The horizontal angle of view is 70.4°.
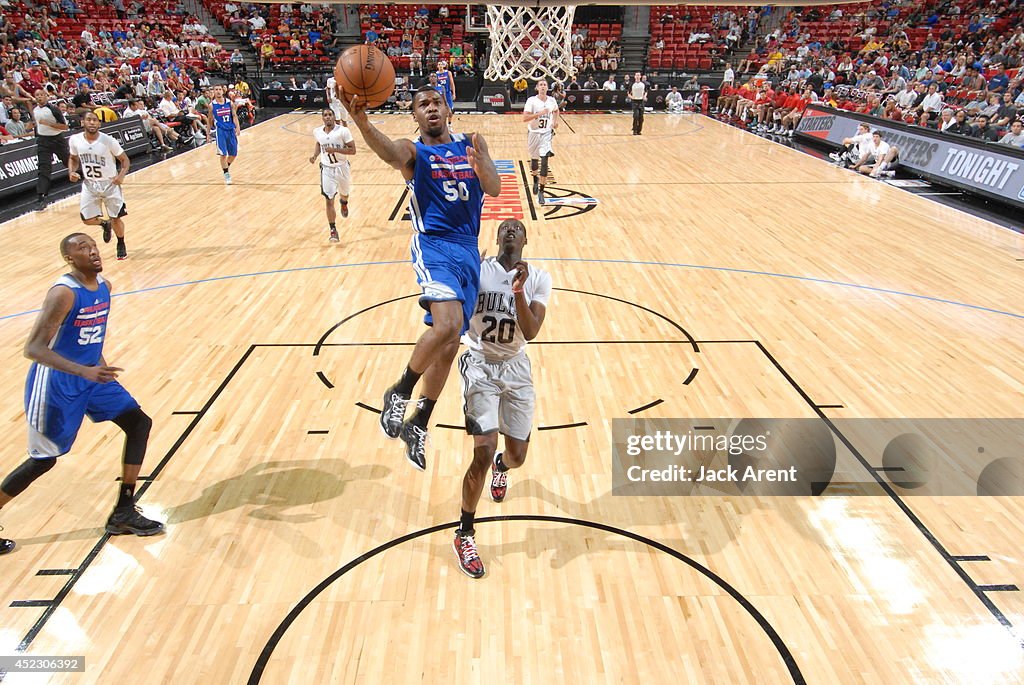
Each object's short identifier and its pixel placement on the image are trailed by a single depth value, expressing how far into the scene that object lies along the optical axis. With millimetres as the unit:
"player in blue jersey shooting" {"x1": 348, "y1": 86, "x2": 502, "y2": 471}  3994
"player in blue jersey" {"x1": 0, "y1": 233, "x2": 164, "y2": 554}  3861
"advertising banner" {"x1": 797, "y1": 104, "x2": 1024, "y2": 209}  12023
